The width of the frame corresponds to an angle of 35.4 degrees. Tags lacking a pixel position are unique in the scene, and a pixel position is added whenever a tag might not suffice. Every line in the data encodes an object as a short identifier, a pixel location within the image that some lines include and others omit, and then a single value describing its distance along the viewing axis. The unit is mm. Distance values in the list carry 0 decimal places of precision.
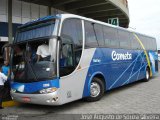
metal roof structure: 18250
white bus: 7371
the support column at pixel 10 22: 15148
